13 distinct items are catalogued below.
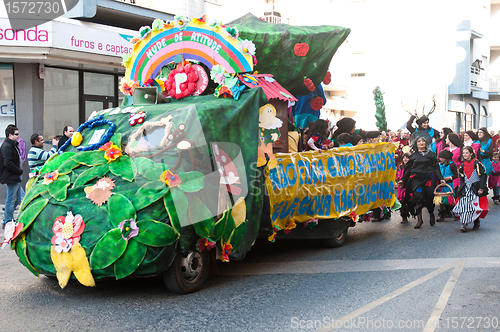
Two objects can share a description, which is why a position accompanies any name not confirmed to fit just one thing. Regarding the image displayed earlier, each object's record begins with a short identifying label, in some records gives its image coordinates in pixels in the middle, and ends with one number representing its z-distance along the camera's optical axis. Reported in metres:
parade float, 4.83
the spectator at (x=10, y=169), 9.57
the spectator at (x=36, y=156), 9.29
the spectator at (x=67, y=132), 10.30
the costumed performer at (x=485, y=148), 13.02
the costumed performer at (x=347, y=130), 9.19
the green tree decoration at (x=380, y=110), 33.31
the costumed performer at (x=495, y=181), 13.19
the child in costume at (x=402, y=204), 10.06
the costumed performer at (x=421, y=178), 9.57
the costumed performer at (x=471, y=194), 9.24
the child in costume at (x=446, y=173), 10.32
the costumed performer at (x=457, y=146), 11.24
